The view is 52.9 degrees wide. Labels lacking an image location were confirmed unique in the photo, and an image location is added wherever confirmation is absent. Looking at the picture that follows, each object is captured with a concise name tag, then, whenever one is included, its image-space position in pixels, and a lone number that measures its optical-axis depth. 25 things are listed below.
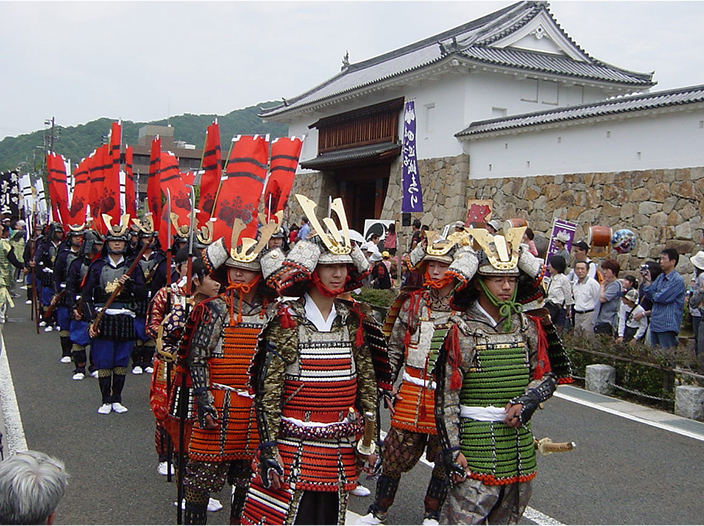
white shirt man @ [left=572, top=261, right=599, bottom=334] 10.41
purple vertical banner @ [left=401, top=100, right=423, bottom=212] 15.65
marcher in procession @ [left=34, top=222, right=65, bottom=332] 13.69
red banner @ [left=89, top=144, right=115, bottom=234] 10.49
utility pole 47.37
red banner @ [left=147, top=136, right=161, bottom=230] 8.54
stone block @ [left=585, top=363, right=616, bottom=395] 8.95
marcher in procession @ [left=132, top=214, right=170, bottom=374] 8.61
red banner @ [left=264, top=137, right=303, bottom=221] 9.12
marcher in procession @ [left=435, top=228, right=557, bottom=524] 3.67
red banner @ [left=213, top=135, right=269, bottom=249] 7.80
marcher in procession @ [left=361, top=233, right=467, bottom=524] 4.80
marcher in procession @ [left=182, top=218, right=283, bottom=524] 4.29
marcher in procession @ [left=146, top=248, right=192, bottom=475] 4.90
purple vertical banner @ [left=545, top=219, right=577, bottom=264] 12.11
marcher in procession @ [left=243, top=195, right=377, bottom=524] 3.49
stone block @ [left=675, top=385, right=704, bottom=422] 7.79
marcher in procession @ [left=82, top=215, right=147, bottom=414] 7.57
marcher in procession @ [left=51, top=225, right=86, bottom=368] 10.38
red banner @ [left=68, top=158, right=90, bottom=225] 12.67
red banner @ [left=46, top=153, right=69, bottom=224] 13.35
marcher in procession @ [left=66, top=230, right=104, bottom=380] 8.77
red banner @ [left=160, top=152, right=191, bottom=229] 9.09
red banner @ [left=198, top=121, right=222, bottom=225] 8.59
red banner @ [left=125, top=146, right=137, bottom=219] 11.92
